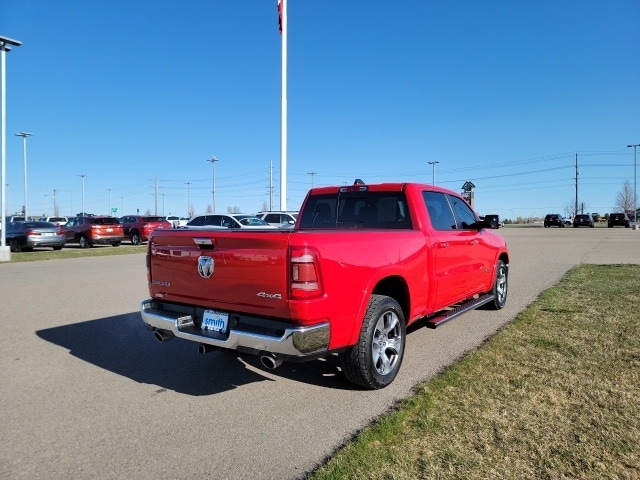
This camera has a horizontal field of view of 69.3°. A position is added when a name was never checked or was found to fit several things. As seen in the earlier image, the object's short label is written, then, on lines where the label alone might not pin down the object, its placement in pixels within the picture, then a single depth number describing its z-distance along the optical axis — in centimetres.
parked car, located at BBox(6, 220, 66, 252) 2244
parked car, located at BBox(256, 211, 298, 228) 2544
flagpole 2956
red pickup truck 346
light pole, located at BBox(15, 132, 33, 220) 4593
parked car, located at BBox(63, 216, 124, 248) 2569
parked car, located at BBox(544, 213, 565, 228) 6059
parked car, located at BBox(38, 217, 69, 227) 4229
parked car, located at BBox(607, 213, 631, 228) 5575
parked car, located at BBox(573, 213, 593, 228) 5938
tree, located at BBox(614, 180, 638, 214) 8819
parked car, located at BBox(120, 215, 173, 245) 2898
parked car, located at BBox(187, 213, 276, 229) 2161
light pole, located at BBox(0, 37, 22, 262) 1814
